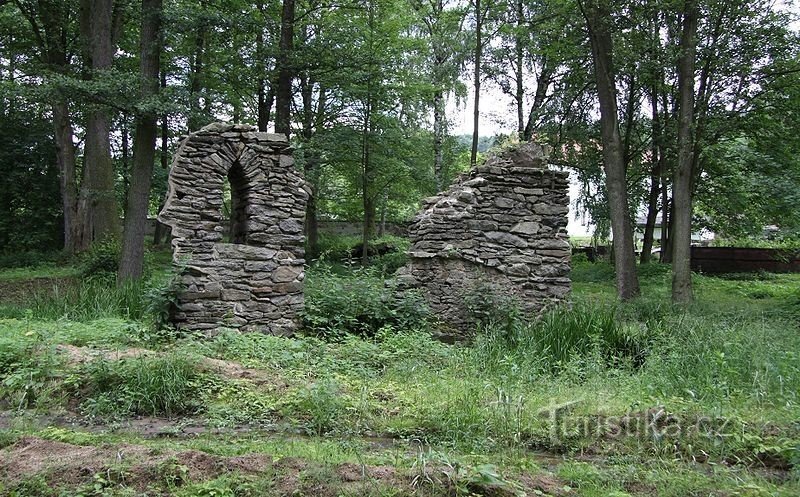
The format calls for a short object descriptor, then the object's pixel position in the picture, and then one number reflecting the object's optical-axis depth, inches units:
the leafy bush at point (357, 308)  347.7
